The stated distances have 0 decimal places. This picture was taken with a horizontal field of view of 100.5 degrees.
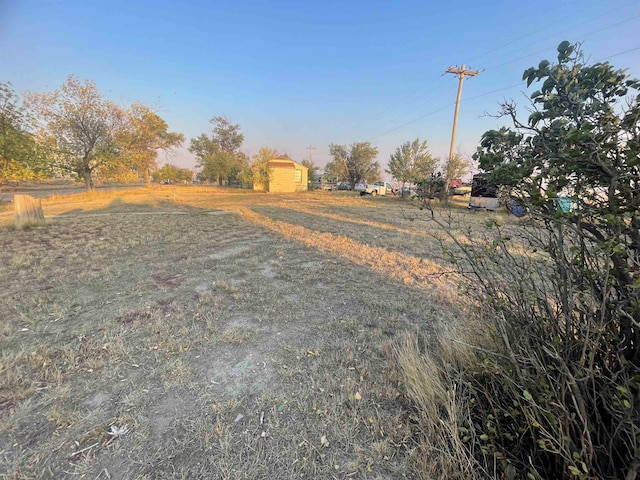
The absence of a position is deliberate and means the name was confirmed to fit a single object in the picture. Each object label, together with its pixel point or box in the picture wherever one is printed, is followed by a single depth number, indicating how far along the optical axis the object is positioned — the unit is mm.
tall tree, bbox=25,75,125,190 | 15945
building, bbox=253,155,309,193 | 30500
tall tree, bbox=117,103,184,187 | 19797
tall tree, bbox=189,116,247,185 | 34031
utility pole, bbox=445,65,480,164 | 15703
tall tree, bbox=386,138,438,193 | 23078
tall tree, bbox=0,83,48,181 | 9172
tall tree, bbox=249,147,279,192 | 27469
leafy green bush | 951
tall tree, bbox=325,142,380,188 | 34312
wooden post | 7219
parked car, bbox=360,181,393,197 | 27498
